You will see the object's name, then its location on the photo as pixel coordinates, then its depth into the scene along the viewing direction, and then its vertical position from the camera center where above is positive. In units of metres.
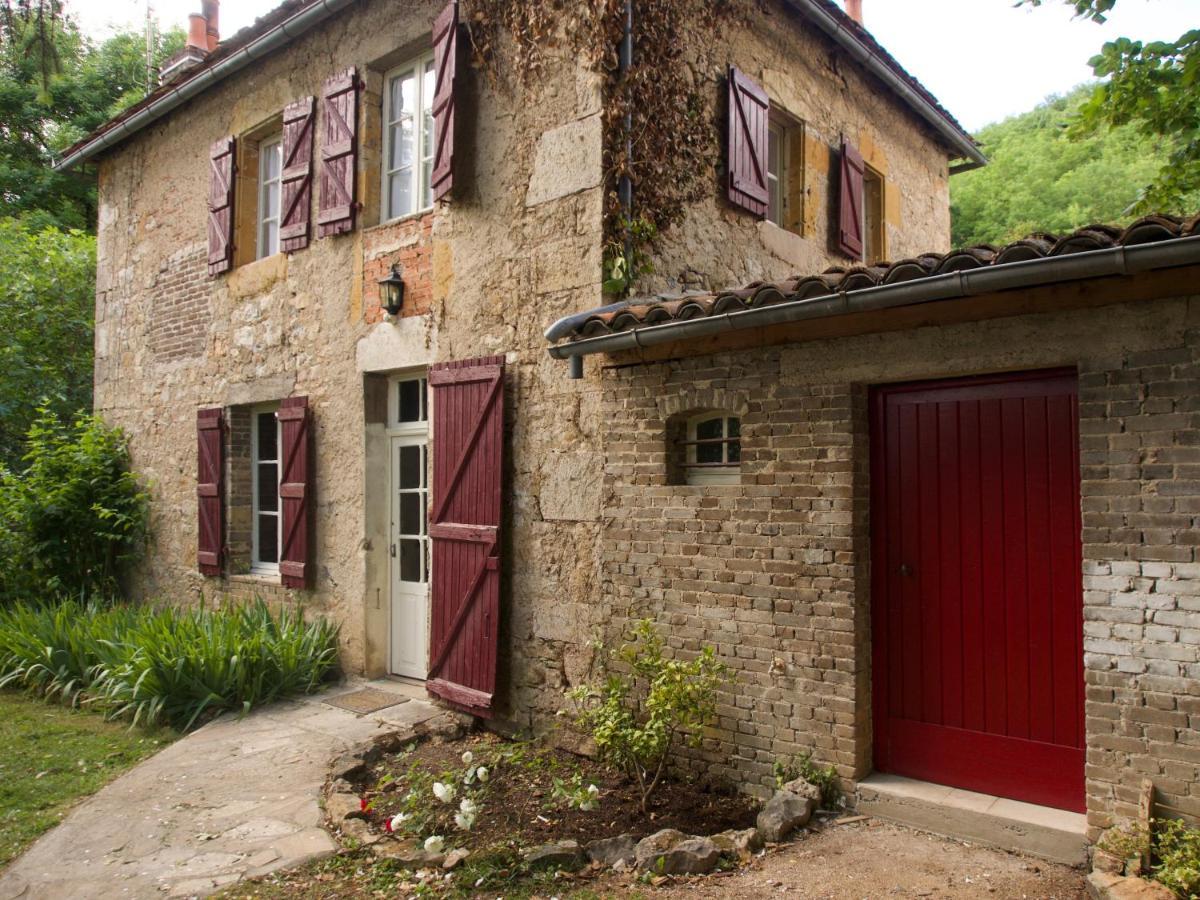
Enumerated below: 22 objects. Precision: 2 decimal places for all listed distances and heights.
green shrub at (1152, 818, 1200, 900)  3.10 -1.48
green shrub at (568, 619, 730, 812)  4.50 -1.33
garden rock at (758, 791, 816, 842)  3.98 -1.66
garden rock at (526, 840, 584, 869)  3.87 -1.77
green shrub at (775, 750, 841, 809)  4.28 -1.58
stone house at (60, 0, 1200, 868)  3.62 +0.40
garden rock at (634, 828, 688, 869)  3.80 -1.71
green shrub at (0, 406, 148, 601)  9.07 -0.61
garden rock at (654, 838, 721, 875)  3.76 -1.74
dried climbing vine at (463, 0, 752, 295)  5.33 +2.45
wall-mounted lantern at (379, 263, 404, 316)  6.49 +1.28
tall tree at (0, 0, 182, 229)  16.33 +6.76
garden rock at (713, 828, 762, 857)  3.87 -1.72
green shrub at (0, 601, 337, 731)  6.36 -1.55
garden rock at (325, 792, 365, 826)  4.48 -1.82
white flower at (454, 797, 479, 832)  4.16 -1.71
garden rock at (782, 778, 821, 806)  4.20 -1.61
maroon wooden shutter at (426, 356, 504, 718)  5.67 -0.47
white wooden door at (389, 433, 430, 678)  6.73 -0.74
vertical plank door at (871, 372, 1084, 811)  3.91 -0.61
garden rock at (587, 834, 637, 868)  3.91 -1.78
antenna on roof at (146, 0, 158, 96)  16.83 +7.84
